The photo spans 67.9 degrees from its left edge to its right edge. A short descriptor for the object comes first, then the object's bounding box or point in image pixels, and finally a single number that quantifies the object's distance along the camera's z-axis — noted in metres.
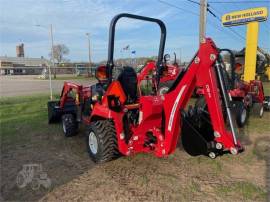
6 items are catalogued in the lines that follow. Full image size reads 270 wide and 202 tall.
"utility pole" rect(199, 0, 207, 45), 8.62
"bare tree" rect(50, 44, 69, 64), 46.61
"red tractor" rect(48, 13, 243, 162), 2.55
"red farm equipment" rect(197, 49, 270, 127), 5.27
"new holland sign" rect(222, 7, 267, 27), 10.18
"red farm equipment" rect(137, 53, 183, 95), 6.69
